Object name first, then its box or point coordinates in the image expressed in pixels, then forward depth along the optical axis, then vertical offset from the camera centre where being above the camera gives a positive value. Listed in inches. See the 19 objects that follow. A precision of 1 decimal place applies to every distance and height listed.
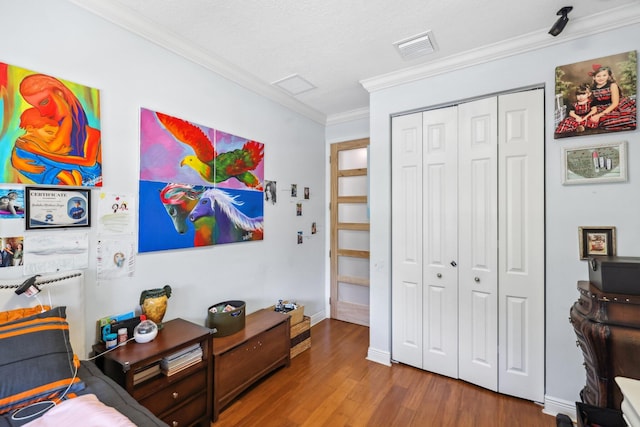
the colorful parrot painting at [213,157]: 86.0 +20.3
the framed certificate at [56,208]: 59.9 +1.5
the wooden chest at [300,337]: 110.8 -49.9
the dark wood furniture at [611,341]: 56.2 -25.9
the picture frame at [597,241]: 72.8 -7.0
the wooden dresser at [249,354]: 78.7 -43.9
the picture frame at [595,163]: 72.2 +13.6
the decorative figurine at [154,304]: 74.5 -24.0
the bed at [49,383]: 38.8 -27.0
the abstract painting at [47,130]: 57.2 +18.5
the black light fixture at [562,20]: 70.0 +48.9
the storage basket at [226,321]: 86.6 -33.5
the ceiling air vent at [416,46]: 83.4 +52.3
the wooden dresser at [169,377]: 60.2 -37.9
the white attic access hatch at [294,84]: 108.9 +52.4
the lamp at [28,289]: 53.6 -14.2
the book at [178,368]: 65.9 -37.3
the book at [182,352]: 66.8 -34.2
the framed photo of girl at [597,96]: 71.8 +31.6
